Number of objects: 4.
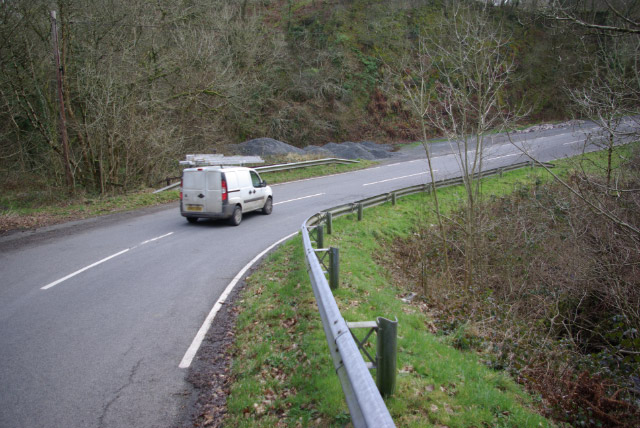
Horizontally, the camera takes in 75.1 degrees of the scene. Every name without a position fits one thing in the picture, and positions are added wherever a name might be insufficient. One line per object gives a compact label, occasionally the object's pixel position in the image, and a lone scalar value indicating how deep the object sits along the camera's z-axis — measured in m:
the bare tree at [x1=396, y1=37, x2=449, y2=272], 9.89
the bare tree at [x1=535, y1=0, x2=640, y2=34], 4.29
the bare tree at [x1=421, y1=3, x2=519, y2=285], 9.77
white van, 13.53
